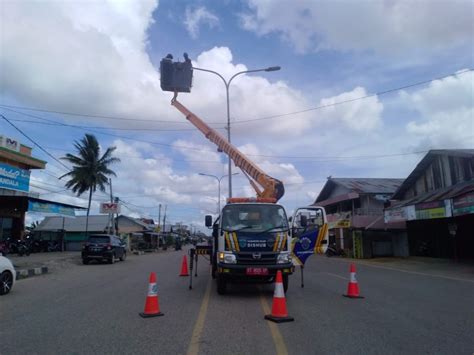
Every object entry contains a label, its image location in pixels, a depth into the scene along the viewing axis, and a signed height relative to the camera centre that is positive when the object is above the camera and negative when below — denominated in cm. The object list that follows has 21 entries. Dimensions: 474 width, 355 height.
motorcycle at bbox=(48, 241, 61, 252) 3569 +58
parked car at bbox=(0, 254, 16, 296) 1022 -58
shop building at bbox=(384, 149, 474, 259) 2206 +266
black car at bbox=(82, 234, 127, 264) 2356 +26
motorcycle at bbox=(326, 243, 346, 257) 3724 +6
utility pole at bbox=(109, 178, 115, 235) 4021 +384
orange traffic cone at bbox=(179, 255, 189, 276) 1574 -66
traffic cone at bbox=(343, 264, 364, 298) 1009 -86
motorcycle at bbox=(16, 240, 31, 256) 2580 +29
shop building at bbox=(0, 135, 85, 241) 1975 +311
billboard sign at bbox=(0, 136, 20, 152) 2116 +570
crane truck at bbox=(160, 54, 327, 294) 961 +33
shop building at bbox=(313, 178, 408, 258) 3266 +262
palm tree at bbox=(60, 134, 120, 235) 3897 +801
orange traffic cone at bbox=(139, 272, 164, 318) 767 -95
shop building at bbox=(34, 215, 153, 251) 4122 +325
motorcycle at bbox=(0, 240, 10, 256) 2045 +18
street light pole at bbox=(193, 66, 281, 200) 2165 +911
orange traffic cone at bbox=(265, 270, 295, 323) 721 -100
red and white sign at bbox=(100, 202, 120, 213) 3809 +409
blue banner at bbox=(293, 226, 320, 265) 1320 +28
